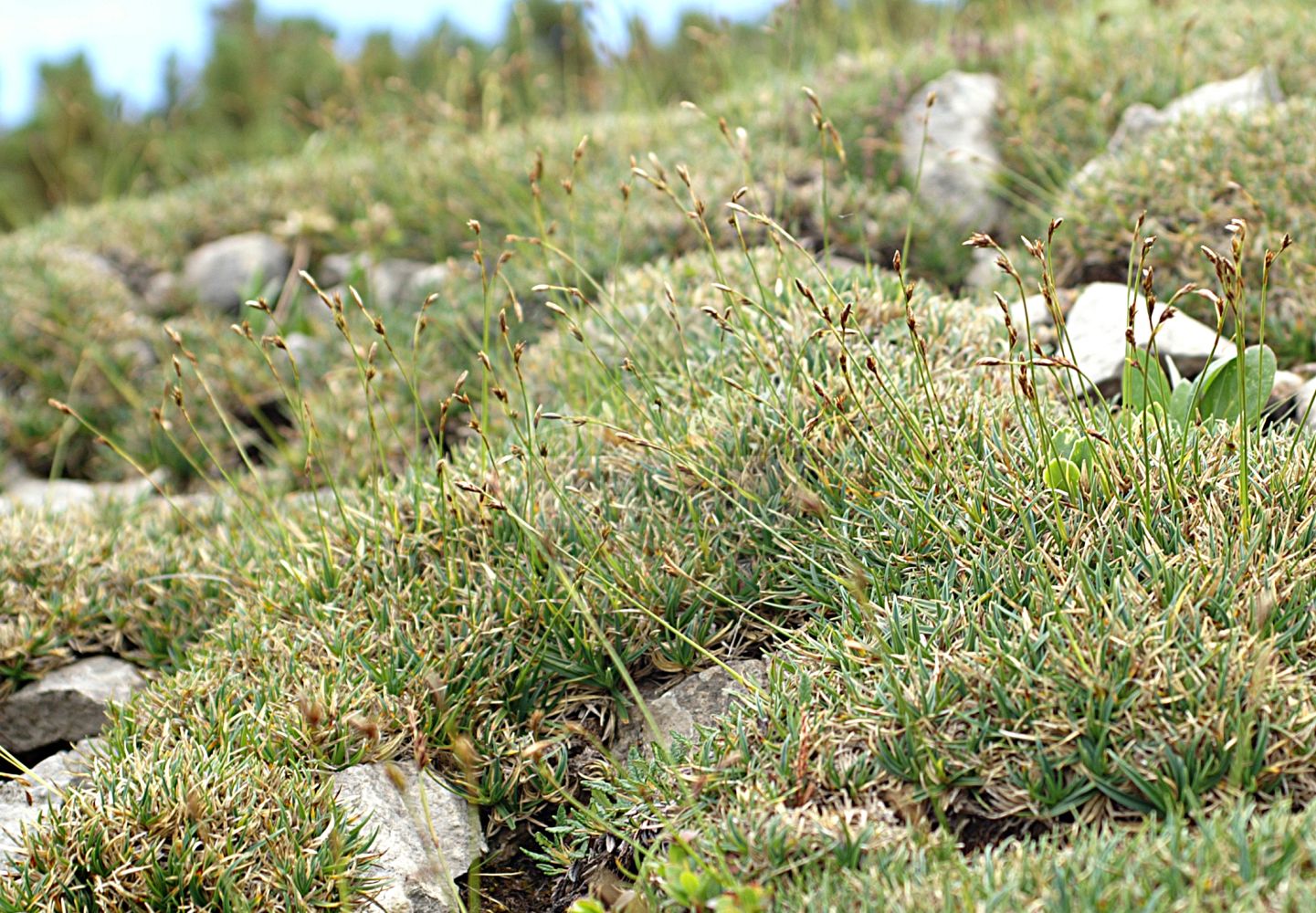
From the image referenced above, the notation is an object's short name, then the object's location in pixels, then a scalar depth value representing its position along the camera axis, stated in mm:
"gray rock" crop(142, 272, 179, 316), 6789
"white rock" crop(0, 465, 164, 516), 4930
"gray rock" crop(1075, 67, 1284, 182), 5383
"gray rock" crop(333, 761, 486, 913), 2740
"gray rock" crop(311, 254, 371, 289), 6559
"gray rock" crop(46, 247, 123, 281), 6859
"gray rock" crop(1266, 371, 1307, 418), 3529
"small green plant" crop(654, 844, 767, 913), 2066
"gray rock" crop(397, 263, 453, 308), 5820
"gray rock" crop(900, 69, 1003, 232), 5473
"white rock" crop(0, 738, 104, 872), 2857
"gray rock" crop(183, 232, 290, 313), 6766
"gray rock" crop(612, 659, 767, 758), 2967
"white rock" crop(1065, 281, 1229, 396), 3771
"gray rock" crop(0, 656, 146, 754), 3686
